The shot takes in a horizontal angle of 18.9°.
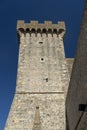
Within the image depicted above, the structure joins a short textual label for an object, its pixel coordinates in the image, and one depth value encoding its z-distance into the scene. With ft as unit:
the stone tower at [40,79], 54.06
